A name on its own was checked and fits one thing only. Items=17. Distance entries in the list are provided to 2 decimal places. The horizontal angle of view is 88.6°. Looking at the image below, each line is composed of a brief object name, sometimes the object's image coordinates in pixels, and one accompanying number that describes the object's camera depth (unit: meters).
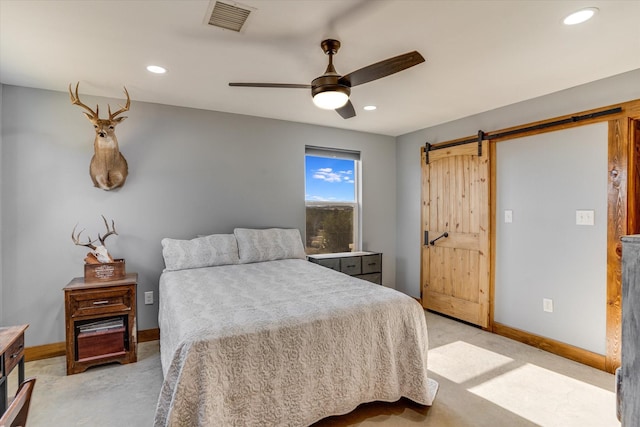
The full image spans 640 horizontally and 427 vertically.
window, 4.37
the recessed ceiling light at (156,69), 2.55
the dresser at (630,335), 0.80
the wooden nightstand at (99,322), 2.65
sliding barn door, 3.73
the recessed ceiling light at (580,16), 1.82
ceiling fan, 1.95
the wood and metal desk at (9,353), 1.42
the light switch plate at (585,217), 2.85
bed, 1.55
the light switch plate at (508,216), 3.50
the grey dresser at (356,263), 4.02
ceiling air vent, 1.80
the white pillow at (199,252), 3.13
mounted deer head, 2.97
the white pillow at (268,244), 3.46
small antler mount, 2.90
